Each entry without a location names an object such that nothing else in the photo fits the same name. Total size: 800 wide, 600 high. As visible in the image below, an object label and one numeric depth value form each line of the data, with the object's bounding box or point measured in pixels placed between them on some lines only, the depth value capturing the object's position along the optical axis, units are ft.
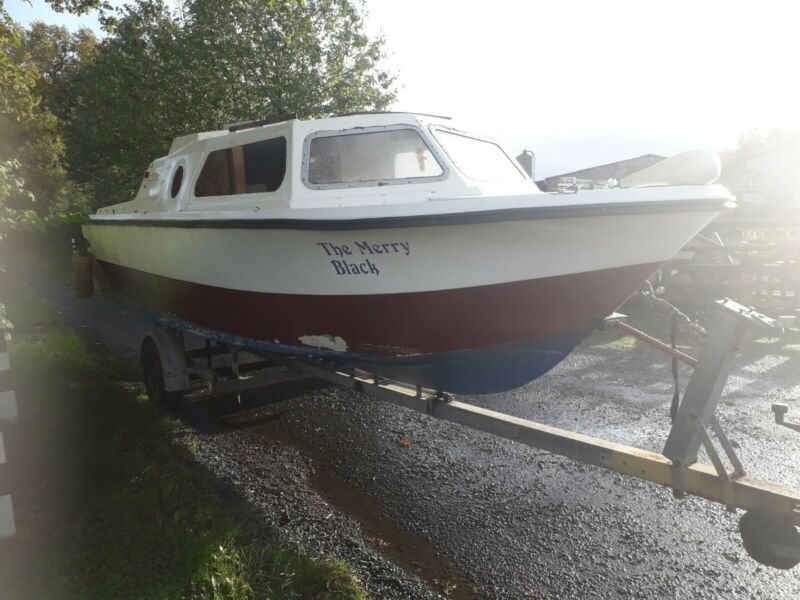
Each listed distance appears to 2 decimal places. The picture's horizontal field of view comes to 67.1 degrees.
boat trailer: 7.47
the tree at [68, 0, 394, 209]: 42.19
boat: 10.41
